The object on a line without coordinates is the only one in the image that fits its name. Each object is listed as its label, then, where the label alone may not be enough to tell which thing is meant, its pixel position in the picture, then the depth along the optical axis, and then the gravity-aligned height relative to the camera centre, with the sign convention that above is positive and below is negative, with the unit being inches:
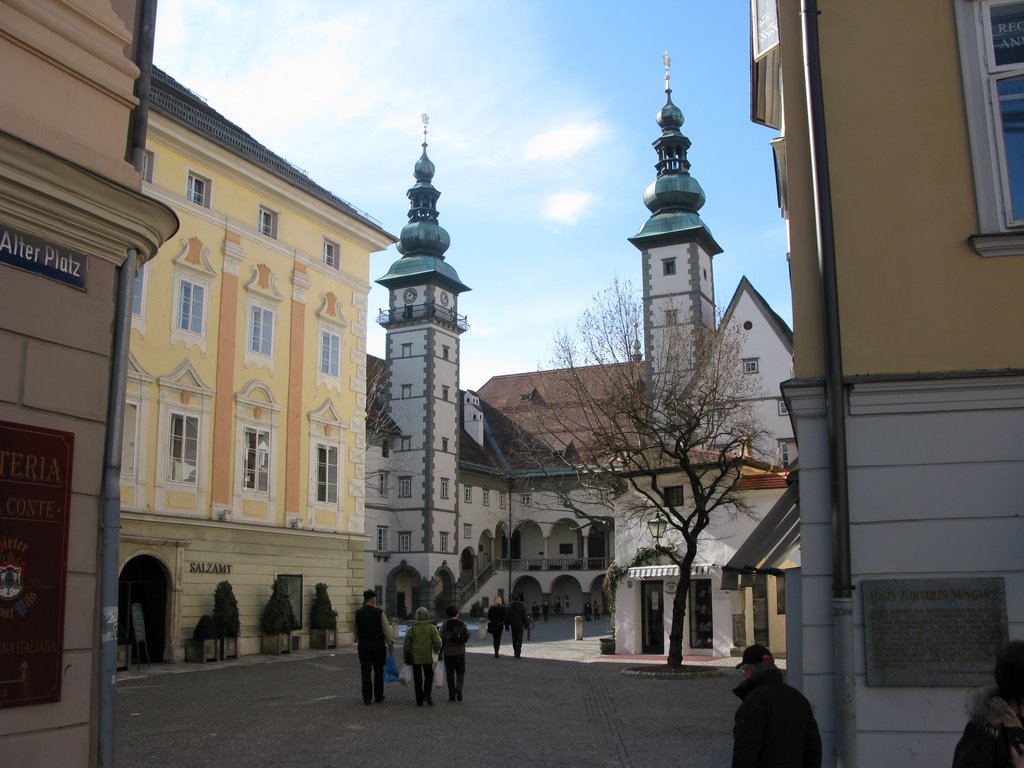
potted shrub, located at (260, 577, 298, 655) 1159.0 -56.4
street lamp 1077.2 +45.0
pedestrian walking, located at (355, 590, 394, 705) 618.8 -39.4
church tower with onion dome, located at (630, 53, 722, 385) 2517.2 +809.6
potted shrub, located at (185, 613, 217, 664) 1055.0 -70.7
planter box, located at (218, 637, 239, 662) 1078.4 -75.9
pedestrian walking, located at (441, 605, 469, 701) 653.3 -50.3
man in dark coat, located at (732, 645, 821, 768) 221.0 -34.3
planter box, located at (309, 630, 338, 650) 1249.4 -79.3
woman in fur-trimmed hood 151.6 -22.8
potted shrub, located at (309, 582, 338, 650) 1249.4 -59.5
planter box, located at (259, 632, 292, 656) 1157.7 -78.5
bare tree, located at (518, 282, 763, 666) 1031.0 +160.8
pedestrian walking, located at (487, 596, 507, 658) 1136.2 -54.3
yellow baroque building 1058.7 +209.0
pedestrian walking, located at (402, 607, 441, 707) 630.5 -46.3
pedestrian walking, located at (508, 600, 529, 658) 1132.1 -56.7
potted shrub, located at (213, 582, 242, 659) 1079.0 -47.7
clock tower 2647.6 +516.5
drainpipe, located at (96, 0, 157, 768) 278.2 +15.3
